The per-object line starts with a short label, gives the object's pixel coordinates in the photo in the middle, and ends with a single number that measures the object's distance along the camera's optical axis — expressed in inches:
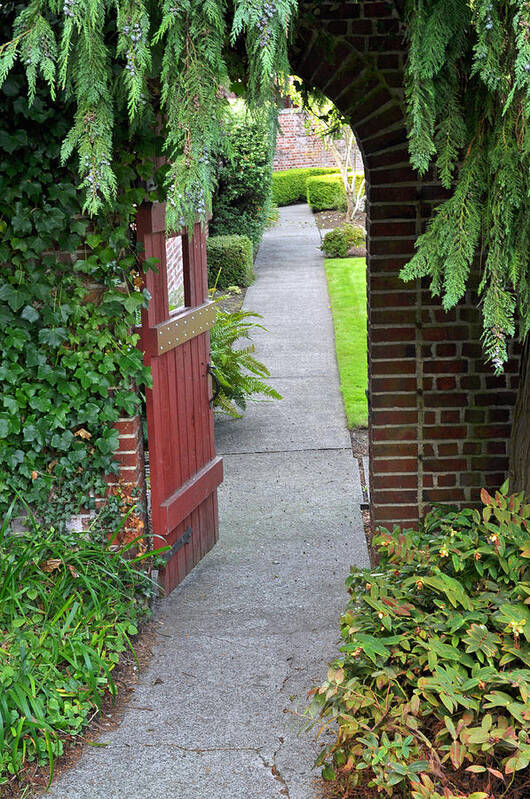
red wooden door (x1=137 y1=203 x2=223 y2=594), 192.7
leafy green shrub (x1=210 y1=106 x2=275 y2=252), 605.0
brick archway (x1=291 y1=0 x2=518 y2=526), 174.2
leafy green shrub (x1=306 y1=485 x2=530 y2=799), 115.3
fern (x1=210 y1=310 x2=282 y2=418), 323.0
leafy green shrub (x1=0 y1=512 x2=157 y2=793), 141.1
